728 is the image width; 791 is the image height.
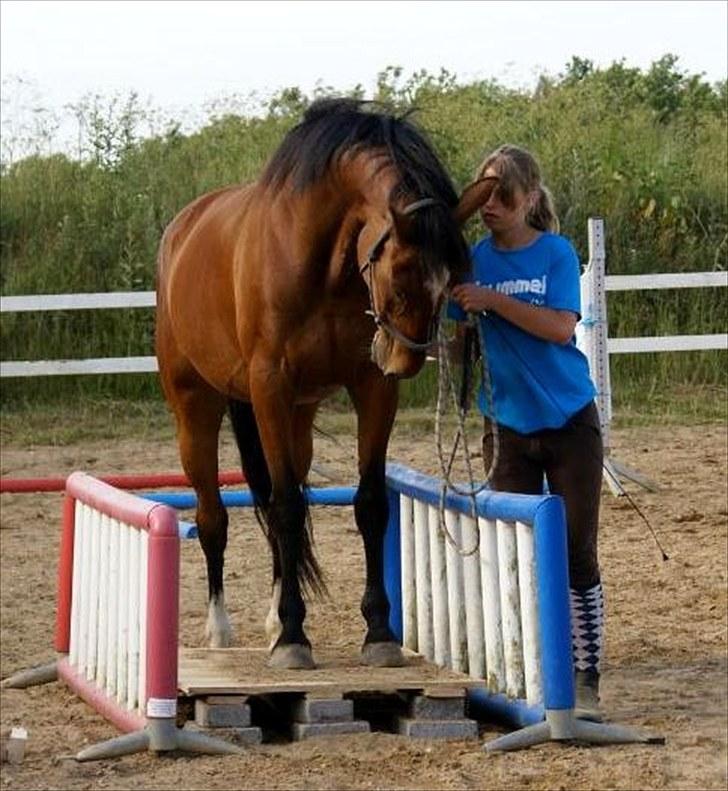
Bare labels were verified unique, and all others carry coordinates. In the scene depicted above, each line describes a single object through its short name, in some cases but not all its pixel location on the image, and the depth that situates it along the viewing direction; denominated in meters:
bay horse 7.82
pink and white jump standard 8.00
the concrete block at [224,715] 8.25
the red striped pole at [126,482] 11.79
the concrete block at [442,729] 8.30
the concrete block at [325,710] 8.24
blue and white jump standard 7.82
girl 8.17
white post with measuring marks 16.30
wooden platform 8.28
